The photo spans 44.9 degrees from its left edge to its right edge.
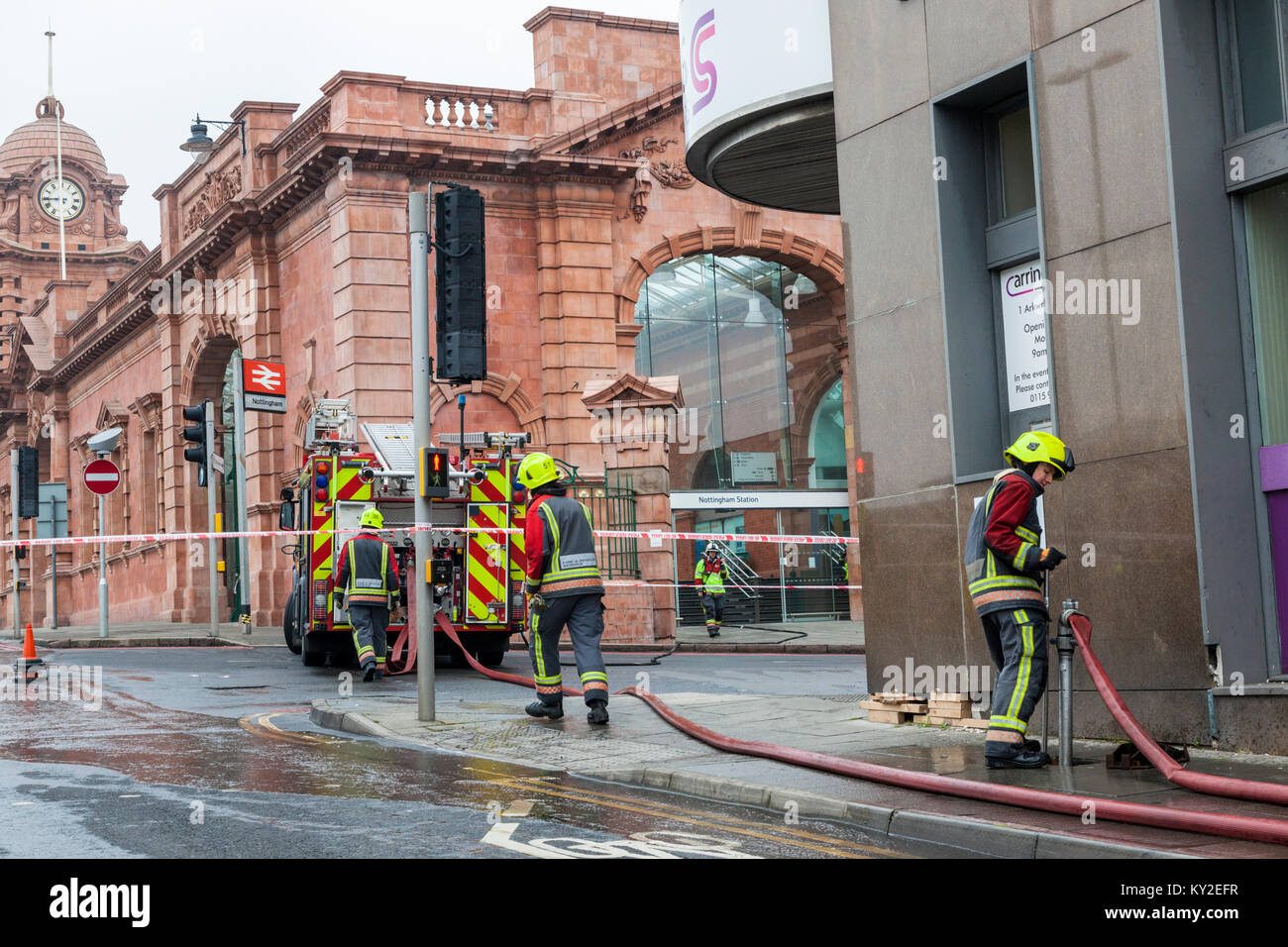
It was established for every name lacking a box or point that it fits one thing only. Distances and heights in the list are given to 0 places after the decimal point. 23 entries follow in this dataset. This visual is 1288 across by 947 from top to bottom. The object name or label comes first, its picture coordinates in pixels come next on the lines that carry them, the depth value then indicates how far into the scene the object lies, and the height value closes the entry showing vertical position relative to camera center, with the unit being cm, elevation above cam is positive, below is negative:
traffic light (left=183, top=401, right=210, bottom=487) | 2581 +317
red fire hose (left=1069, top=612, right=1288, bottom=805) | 684 -84
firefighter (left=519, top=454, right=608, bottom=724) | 1125 +23
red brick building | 2734 +704
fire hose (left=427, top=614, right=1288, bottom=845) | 627 -95
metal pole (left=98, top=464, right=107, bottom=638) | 2951 +64
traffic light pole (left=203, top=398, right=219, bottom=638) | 2658 +235
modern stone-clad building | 884 +165
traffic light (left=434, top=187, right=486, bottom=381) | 1192 +252
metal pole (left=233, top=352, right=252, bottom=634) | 2742 +286
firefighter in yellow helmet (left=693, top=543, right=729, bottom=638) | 2678 +31
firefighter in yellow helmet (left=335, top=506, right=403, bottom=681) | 1602 +34
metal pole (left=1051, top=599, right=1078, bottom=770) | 815 -44
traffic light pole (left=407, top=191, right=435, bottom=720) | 1167 +158
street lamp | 3488 +1081
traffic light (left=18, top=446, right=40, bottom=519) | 3138 +307
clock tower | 7031 +1936
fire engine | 1764 +105
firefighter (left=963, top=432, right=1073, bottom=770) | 834 +5
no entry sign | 2756 +271
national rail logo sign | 2708 +421
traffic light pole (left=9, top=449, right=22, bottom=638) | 3037 +295
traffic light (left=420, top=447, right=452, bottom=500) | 1165 +105
